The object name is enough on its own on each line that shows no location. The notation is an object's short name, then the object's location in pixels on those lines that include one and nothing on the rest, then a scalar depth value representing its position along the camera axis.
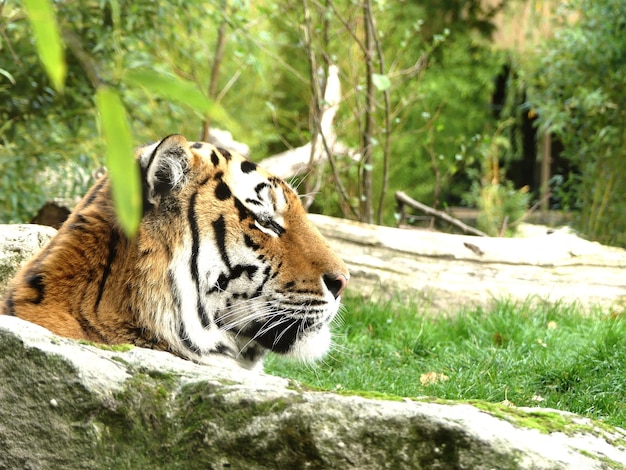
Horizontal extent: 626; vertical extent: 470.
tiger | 4.67
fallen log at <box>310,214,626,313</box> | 10.29
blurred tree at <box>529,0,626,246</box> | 16.23
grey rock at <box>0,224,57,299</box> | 7.10
